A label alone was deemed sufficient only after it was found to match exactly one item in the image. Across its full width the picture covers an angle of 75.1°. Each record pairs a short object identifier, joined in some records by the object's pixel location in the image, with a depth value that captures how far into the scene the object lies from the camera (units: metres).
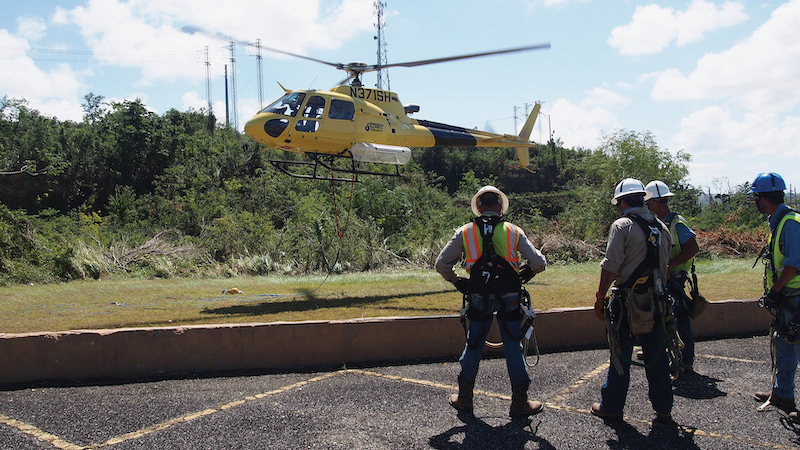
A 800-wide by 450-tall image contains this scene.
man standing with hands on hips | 4.53
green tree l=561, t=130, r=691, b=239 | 25.42
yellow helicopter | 11.73
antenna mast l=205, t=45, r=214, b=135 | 44.49
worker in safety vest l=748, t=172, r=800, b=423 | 4.52
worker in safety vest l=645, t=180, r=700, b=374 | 5.63
